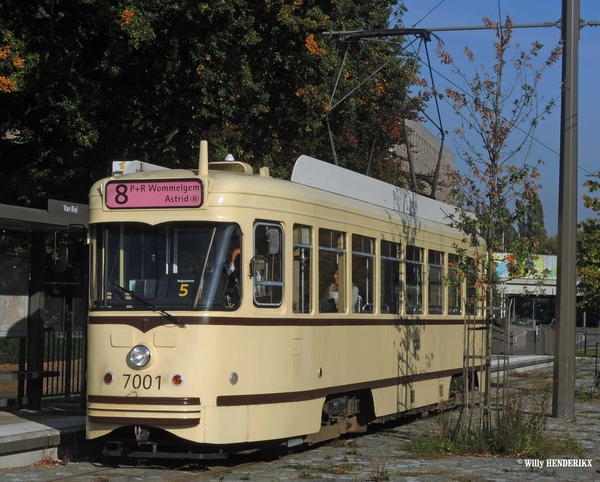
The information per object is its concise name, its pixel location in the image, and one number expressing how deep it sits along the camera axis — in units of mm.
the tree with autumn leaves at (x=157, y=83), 18984
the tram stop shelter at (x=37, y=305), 13492
